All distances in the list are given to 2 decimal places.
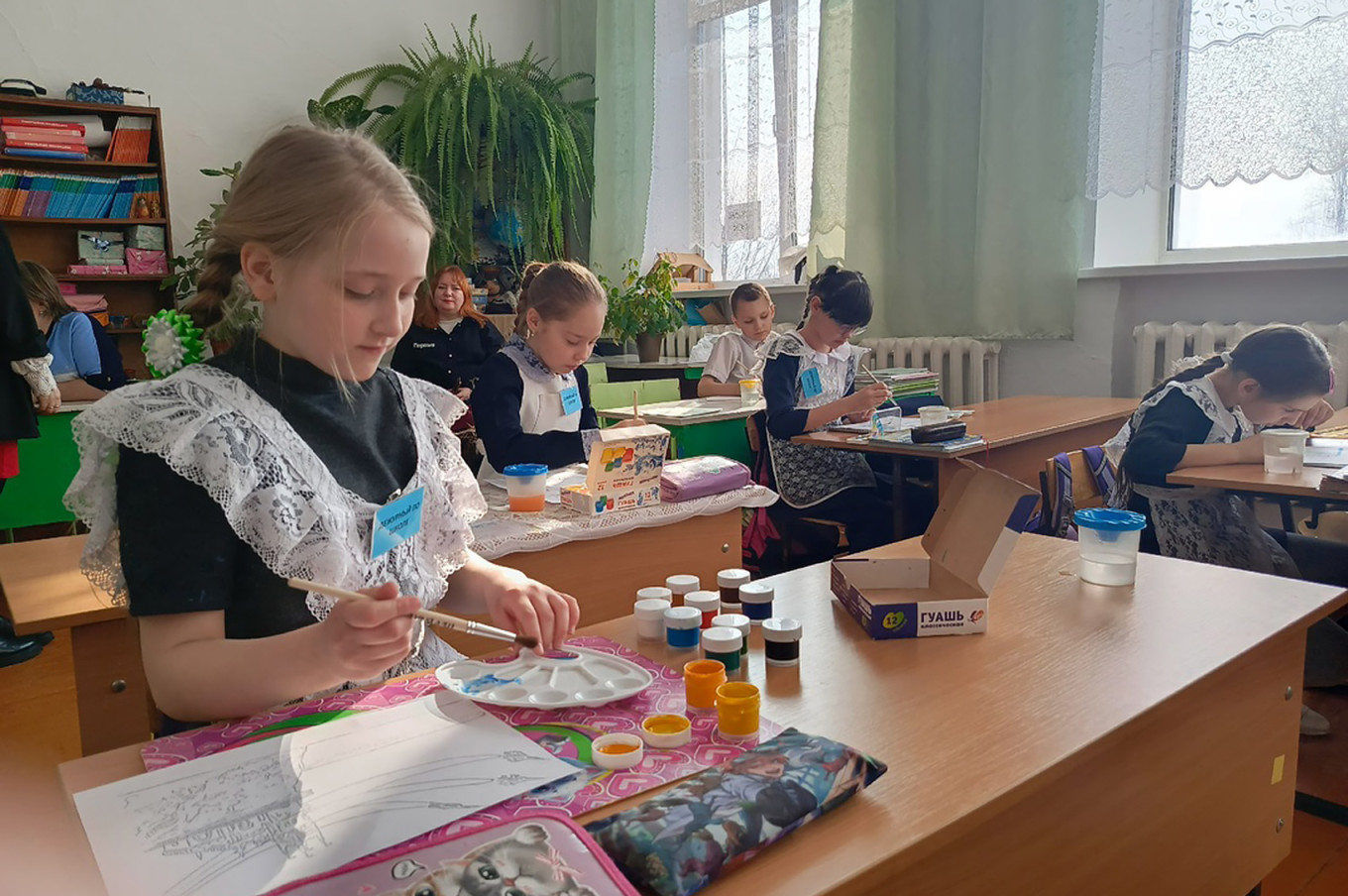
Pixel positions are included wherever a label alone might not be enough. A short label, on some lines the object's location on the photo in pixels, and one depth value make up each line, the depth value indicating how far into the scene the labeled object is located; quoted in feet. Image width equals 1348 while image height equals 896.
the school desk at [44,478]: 12.17
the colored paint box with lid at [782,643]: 3.46
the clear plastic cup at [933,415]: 9.97
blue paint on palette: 3.14
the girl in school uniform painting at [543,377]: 7.81
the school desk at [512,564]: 4.68
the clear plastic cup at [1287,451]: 7.09
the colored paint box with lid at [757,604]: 3.86
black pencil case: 9.17
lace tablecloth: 5.79
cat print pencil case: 1.95
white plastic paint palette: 3.06
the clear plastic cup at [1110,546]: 4.31
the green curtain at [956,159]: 12.95
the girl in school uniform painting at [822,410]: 10.19
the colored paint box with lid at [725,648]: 3.36
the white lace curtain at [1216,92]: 10.57
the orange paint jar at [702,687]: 3.02
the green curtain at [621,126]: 19.43
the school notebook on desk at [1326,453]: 7.50
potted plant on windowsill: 16.76
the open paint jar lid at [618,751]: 2.64
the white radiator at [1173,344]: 11.64
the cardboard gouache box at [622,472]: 6.37
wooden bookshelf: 16.06
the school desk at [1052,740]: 2.41
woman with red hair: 14.80
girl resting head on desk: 7.33
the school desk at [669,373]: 16.19
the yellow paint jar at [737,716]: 2.82
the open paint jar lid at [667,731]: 2.75
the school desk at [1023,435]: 9.23
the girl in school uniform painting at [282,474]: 2.96
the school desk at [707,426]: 11.35
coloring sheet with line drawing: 2.19
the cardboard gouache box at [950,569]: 3.71
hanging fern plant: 18.11
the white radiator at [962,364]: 14.15
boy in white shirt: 14.23
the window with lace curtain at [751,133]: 16.96
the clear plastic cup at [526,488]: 6.45
